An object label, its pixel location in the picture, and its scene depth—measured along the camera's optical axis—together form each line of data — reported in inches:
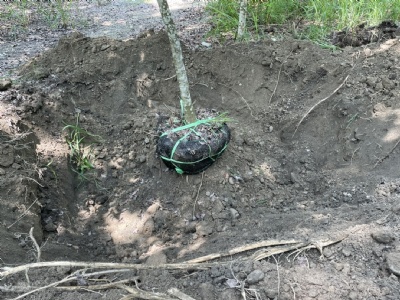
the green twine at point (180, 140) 105.0
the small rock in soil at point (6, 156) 103.6
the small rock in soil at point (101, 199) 115.3
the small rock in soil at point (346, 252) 71.9
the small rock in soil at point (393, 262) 66.4
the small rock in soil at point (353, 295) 62.4
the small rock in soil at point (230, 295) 64.6
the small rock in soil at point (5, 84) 128.2
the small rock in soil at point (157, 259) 88.2
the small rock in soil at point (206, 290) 65.3
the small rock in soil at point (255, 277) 66.2
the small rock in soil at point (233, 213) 100.5
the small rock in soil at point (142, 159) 119.3
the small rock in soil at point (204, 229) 97.4
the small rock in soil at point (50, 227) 101.8
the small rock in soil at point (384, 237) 72.3
